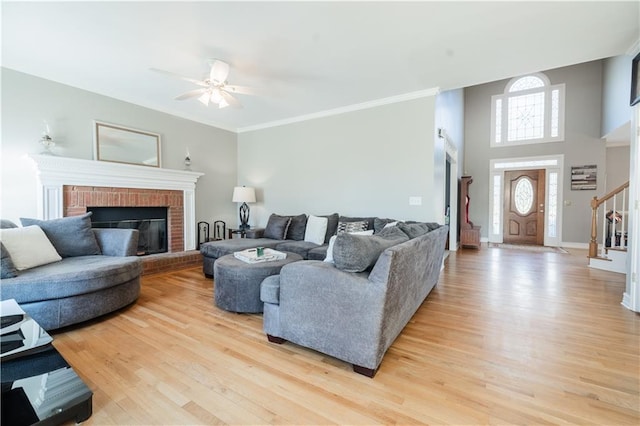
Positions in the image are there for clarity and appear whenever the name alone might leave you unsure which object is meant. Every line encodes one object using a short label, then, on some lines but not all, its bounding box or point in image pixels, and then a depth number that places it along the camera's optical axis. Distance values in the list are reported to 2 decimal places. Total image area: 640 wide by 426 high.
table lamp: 5.17
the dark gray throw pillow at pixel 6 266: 2.12
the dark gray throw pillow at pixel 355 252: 1.68
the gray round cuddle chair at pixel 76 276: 2.12
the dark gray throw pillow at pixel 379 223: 3.78
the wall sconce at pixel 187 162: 4.83
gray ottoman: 2.55
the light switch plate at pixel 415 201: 3.89
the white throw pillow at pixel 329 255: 2.10
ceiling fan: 2.84
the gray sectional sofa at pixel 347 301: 1.62
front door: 6.89
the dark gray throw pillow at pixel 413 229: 2.38
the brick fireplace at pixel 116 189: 3.34
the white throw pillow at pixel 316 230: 4.16
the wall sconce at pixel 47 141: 3.30
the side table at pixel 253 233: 4.54
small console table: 1.16
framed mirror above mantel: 3.83
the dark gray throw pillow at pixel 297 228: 4.39
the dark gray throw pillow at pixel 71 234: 2.82
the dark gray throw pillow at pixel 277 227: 4.43
